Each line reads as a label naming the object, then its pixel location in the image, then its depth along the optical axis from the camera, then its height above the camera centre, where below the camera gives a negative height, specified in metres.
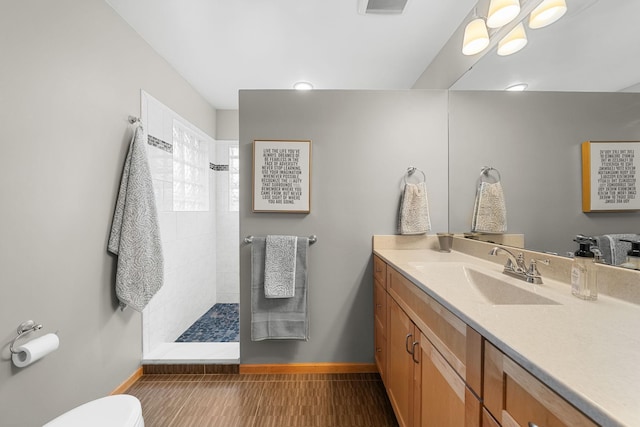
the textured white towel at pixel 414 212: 1.89 +0.01
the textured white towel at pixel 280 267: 1.82 -0.38
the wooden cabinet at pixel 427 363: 0.73 -0.53
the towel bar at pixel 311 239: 1.90 -0.19
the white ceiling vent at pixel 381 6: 1.55 +1.21
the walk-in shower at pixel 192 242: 2.11 -0.33
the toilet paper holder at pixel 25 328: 1.12 -0.51
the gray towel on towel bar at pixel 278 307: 1.85 -0.66
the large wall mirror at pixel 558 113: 0.88 +0.41
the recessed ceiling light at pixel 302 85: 2.51 +1.21
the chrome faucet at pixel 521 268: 1.08 -0.24
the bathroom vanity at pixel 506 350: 0.45 -0.29
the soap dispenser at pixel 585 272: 0.85 -0.19
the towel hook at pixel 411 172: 1.95 +0.30
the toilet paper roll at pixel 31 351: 1.09 -0.58
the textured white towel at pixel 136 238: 1.65 -0.16
